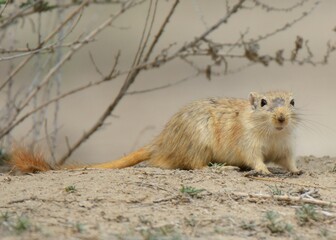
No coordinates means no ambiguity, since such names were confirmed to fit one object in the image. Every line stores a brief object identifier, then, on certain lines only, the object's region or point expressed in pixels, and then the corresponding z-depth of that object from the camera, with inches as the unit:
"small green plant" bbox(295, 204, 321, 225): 474.8
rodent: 615.2
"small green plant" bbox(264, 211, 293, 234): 459.2
